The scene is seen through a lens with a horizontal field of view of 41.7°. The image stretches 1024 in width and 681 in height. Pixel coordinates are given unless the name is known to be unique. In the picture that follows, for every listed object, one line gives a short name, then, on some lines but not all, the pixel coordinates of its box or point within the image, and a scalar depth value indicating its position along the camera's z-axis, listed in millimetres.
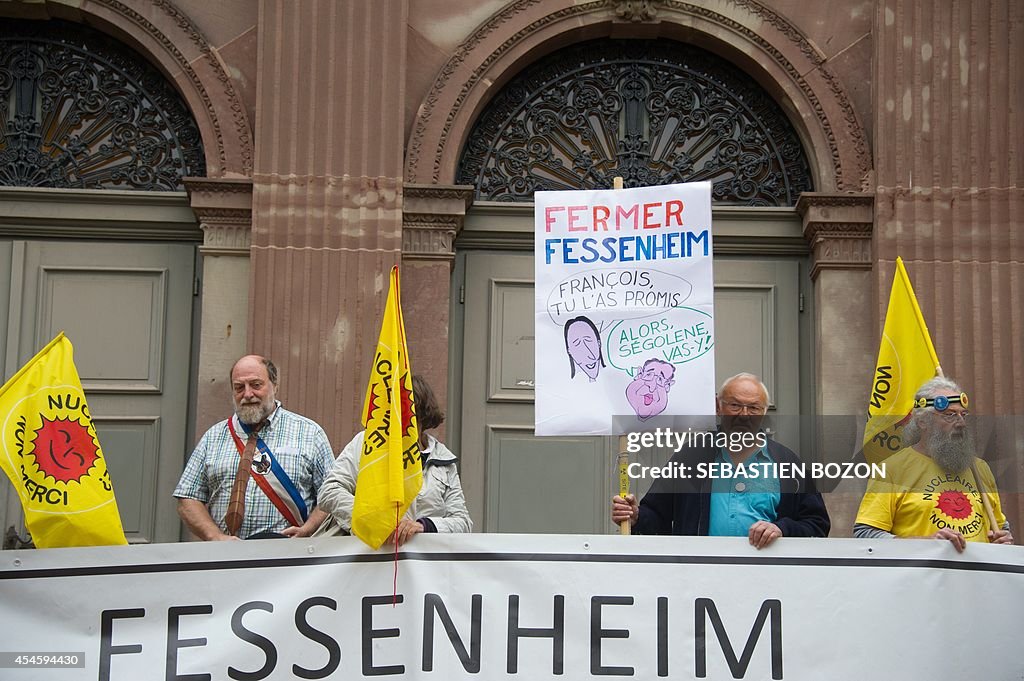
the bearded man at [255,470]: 6164
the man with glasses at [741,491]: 5539
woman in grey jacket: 5676
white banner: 5188
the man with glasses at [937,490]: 5613
